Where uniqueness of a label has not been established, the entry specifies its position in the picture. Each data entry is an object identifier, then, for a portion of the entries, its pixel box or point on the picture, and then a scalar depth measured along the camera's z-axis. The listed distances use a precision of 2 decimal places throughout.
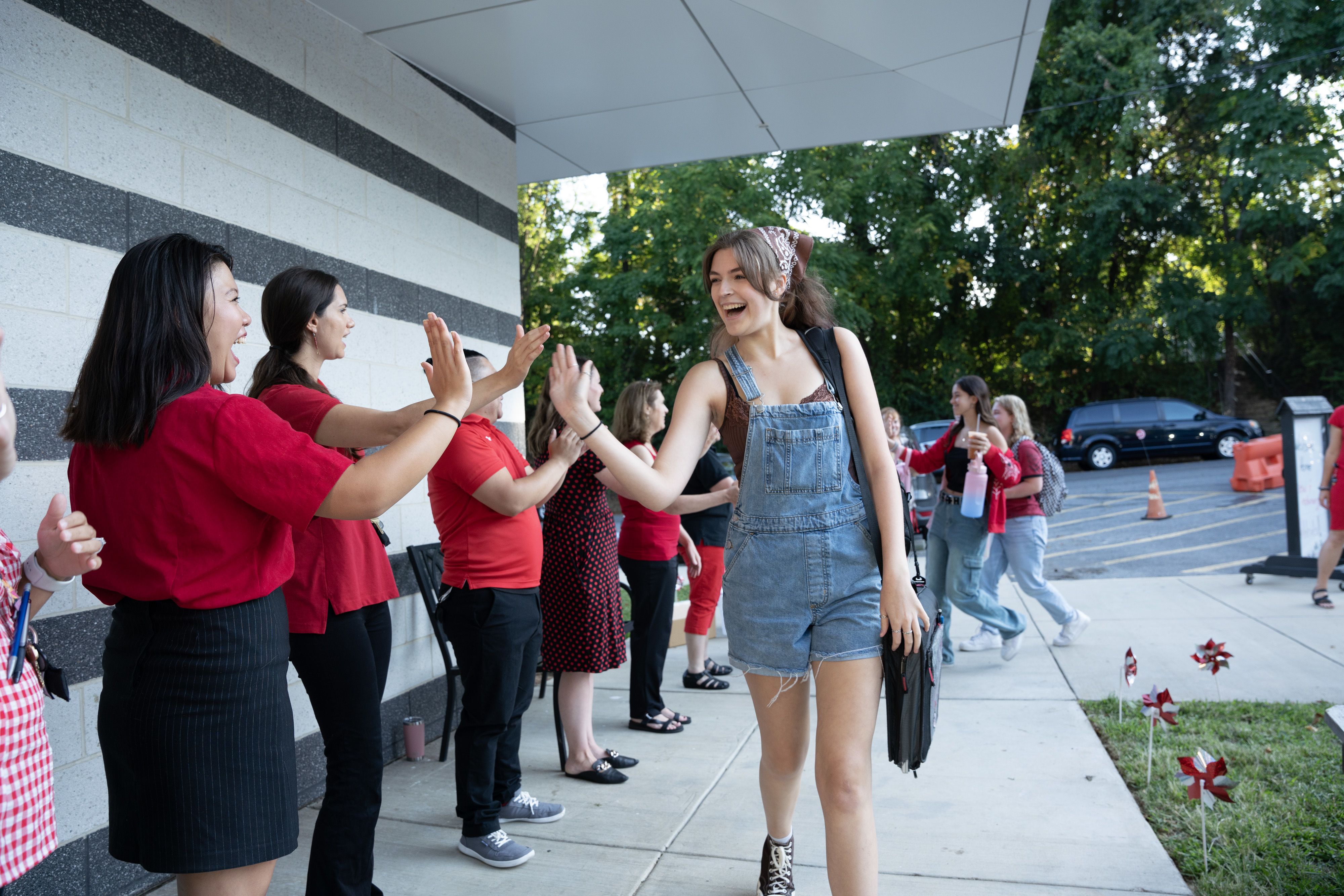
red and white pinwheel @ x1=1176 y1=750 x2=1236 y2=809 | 2.83
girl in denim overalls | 2.34
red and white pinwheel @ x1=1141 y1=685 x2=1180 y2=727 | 3.60
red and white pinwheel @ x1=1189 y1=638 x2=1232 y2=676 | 4.21
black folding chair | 4.35
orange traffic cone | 12.95
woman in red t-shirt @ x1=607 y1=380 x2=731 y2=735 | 4.57
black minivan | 19.75
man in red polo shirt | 3.19
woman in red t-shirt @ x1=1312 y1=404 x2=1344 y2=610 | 6.71
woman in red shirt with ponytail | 2.51
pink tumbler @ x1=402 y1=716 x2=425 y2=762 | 4.42
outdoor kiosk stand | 7.91
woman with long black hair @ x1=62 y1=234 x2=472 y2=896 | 1.70
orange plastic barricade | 14.69
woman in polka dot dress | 4.02
